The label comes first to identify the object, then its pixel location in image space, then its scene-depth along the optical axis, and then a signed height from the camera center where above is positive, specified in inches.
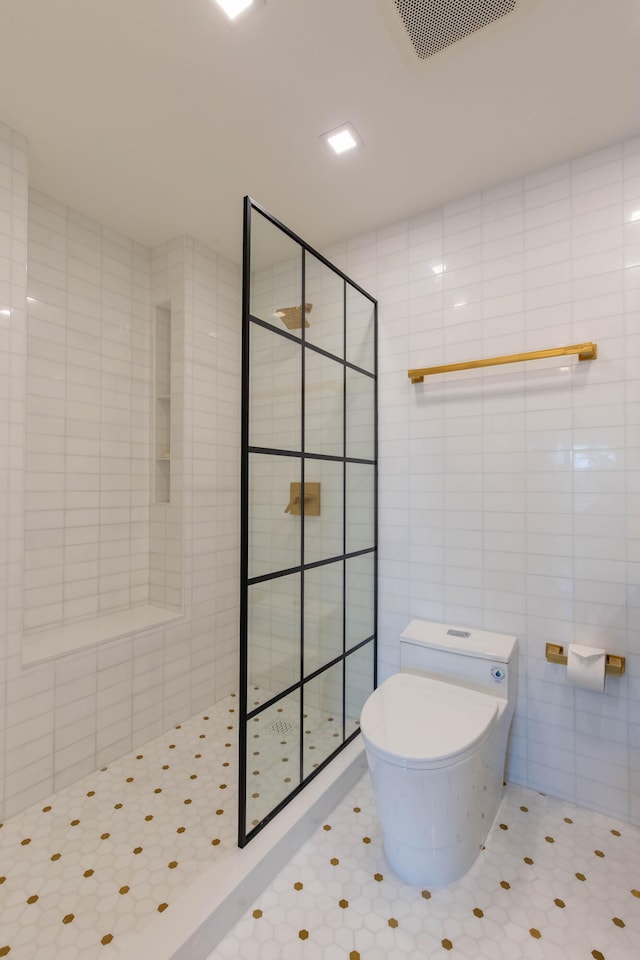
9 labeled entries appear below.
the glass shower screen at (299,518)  57.3 -5.6
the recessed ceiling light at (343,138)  64.1 +51.9
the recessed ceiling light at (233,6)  47.0 +51.9
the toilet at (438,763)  50.8 -33.8
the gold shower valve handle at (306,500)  63.5 -2.8
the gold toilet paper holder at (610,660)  62.9 -26.6
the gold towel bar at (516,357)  65.2 +20.2
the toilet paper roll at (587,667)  62.4 -26.7
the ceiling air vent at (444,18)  46.4 +51.3
